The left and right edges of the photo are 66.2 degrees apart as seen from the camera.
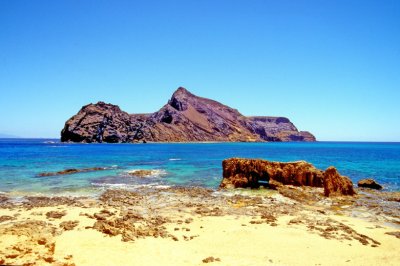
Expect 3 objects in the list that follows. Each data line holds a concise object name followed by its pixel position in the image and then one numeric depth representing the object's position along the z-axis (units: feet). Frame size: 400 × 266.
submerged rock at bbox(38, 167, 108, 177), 117.02
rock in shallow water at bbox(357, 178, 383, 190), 90.58
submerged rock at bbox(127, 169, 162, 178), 118.01
